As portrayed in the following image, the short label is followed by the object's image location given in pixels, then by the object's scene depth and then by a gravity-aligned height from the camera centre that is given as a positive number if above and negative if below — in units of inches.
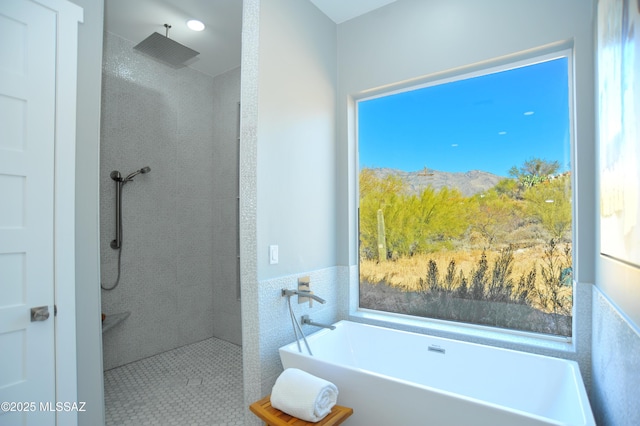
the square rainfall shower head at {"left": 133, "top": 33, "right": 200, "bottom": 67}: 111.6 +59.1
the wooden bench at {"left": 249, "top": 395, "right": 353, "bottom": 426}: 64.6 -40.3
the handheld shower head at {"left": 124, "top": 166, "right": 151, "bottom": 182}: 125.3 +16.9
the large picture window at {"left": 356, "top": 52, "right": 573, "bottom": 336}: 86.0 +4.9
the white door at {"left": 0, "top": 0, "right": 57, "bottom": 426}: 62.0 +1.6
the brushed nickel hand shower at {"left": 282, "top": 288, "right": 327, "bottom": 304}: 89.4 -21.2
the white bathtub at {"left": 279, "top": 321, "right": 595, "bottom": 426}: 60.3 -36.7
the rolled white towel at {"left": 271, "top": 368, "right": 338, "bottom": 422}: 64.7 -36.4
